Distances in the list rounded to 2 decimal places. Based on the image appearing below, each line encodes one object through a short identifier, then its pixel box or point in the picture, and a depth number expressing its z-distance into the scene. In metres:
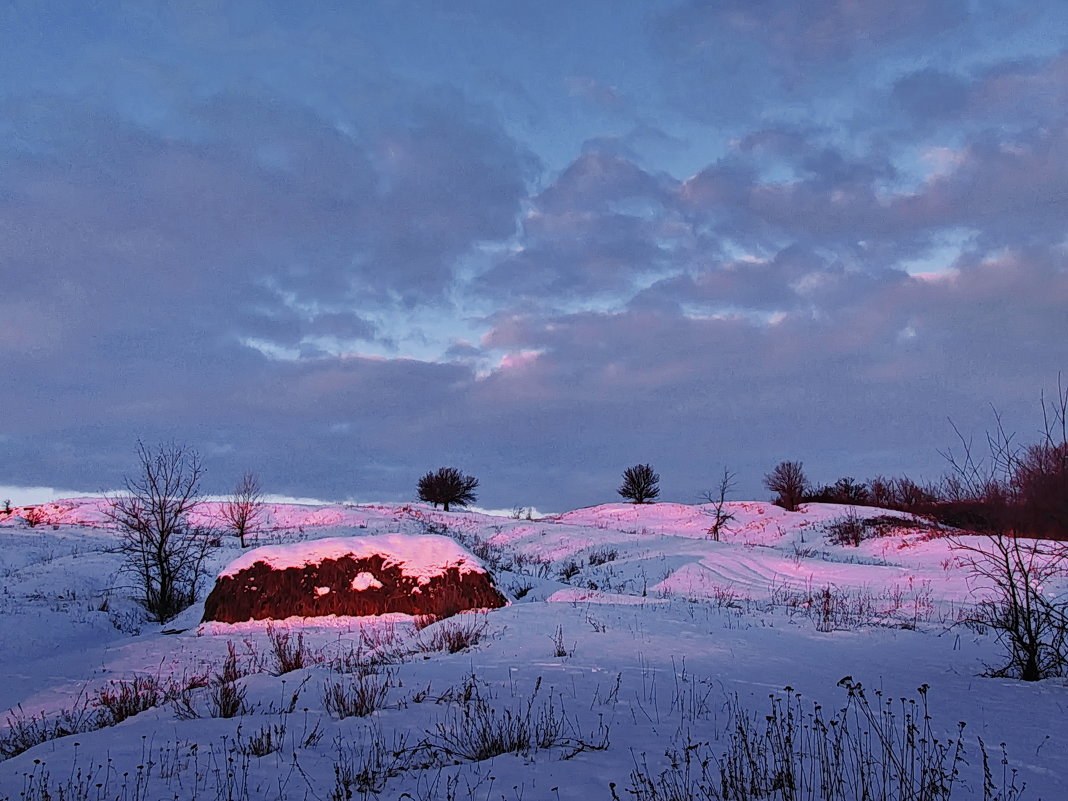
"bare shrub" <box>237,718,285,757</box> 5.03
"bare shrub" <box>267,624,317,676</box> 8.48
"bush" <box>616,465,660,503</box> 47.75
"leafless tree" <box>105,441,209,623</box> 17.70
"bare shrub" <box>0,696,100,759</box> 6.48
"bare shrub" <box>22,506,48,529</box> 36.16
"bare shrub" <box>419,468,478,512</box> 46.25
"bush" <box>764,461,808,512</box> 40.00
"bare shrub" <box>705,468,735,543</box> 30.88
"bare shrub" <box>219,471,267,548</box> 29.09
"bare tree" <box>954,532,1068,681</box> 7.75
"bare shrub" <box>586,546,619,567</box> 25.03
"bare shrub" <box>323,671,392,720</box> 6.01
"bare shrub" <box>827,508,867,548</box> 28.44
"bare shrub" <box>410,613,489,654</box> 9.70
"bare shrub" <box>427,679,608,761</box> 4.89
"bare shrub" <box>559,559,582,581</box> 22.34
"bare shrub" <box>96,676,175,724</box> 7.04
